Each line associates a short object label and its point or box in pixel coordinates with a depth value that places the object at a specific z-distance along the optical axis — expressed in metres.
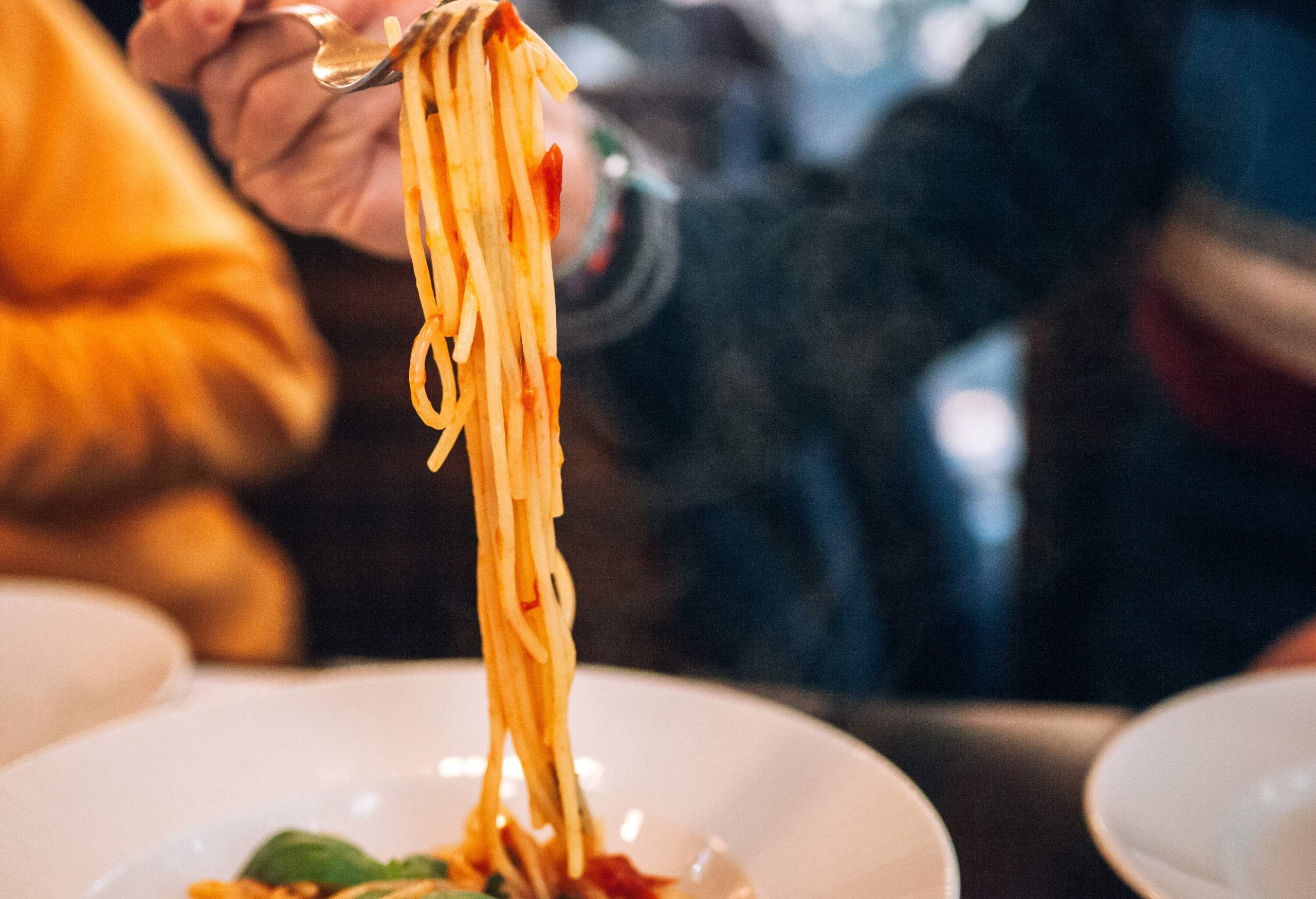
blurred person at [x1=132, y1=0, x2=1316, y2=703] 1.08
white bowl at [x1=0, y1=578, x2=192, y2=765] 0.69
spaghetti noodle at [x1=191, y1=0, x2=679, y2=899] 0.50
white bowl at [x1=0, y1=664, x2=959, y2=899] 0.53
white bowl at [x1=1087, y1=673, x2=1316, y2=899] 0.52
